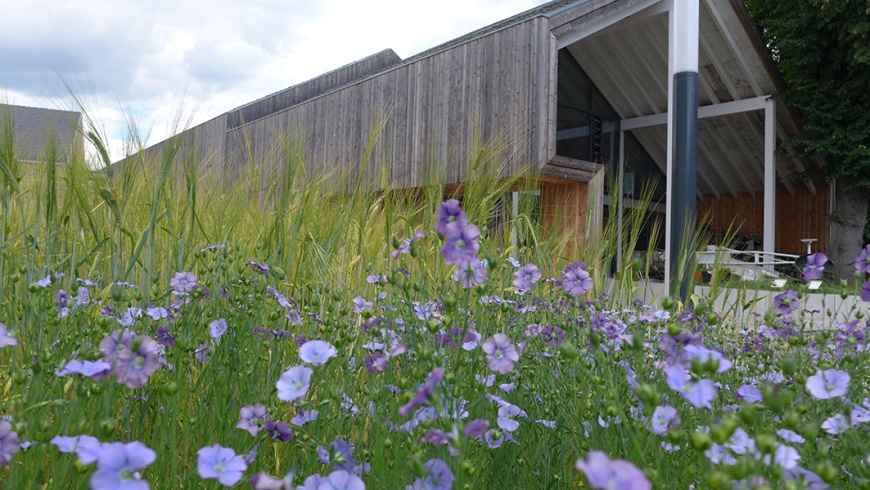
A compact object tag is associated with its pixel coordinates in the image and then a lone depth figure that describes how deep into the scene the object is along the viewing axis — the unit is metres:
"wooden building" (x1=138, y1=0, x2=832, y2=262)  8.29
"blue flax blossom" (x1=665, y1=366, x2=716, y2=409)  0.79
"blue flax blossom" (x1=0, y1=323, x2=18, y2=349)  0.98
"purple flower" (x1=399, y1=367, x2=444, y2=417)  0.77
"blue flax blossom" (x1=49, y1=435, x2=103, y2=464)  0.76
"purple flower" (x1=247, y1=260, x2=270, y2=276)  1.83
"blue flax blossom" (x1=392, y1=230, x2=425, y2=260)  1.63
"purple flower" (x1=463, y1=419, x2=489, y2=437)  0.80
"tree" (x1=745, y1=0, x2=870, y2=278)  11.69
